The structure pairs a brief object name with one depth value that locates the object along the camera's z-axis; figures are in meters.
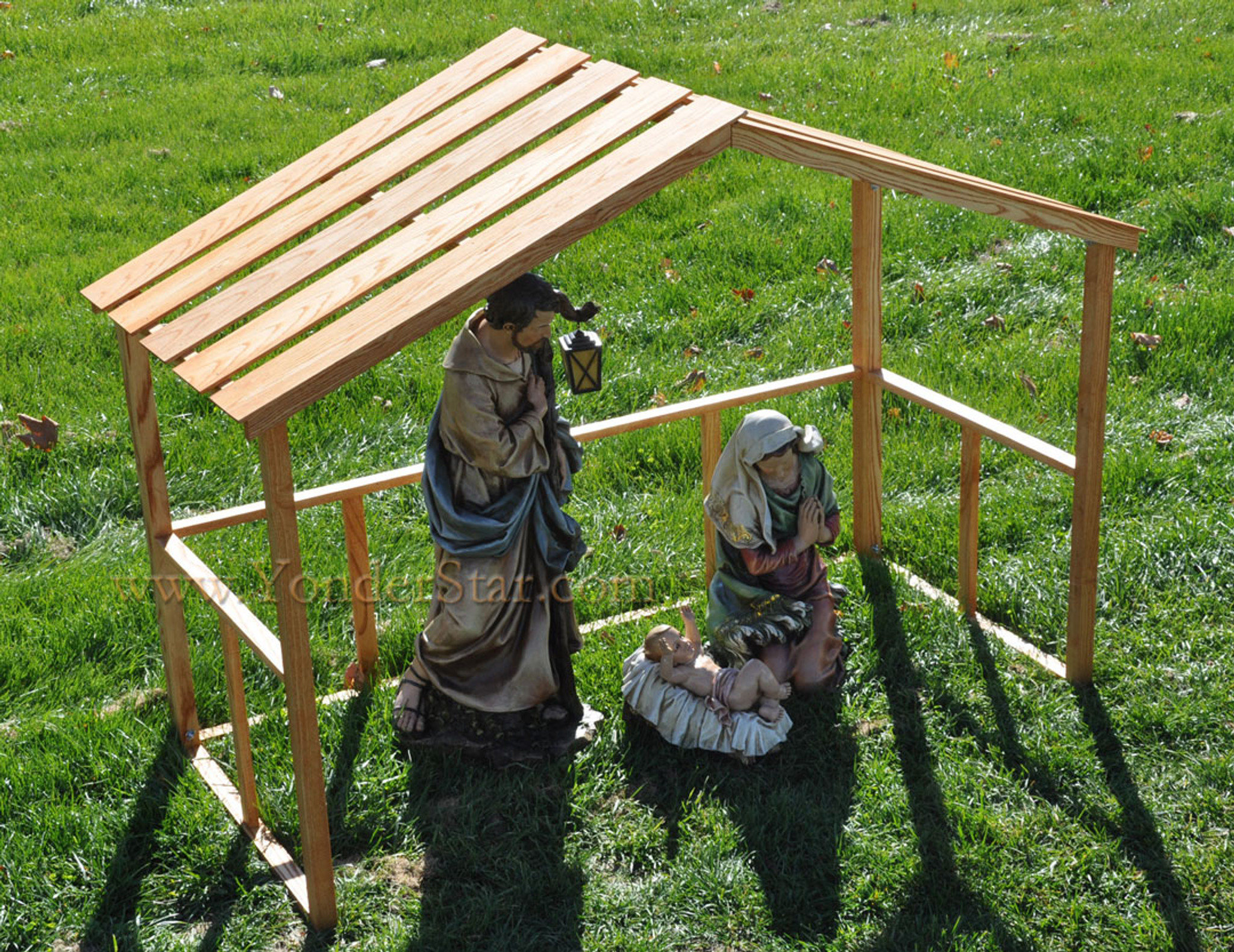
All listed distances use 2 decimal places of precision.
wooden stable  3.78
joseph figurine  4.60
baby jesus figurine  5.09
